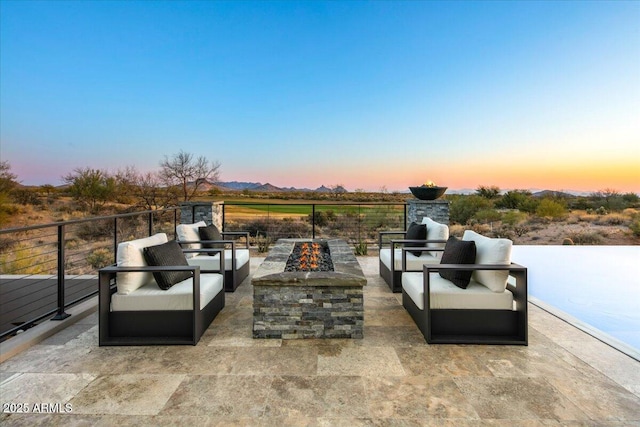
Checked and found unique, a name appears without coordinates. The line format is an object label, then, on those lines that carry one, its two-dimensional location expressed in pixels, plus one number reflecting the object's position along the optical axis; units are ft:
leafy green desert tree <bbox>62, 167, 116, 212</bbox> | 40.88
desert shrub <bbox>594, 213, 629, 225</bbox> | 33.81
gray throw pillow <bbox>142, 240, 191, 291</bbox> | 8.66
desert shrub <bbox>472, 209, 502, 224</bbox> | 36.86
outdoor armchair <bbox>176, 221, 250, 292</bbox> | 13.16
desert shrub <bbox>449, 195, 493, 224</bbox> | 38.42
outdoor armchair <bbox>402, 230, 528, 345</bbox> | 8.32
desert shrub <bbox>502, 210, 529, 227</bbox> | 35.98
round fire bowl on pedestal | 20.05
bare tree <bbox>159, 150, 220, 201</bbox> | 41.98
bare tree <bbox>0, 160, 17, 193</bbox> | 34.24
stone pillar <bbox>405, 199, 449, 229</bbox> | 19.77
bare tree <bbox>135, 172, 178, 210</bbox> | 44.68
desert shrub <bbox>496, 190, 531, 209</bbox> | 38.65
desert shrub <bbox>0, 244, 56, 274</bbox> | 27.07
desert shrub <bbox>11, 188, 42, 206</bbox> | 35.76
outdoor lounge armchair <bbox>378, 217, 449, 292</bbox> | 13.21
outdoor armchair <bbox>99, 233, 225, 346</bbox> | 8.23
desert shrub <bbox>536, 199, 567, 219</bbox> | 36.55
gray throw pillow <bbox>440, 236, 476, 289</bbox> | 8.77
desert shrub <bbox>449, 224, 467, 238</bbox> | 35.08
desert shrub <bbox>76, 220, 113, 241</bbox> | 37.24
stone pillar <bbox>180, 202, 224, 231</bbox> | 20.18
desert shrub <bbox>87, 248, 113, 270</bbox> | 27.73
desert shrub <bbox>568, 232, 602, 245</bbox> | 31.09
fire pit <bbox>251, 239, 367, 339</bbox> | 8.64
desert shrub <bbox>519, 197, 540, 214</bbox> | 37.63
